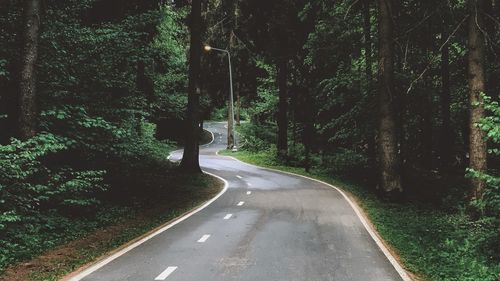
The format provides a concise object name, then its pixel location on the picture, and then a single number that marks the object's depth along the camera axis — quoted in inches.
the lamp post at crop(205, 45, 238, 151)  1510.6
